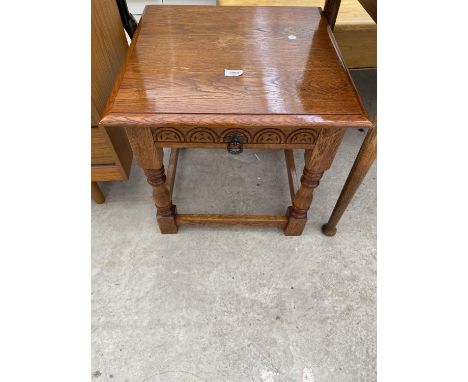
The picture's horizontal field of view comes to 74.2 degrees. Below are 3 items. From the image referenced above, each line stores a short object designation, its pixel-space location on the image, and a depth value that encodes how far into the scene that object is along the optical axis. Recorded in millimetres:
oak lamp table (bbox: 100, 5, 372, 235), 625
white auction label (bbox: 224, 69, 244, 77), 705
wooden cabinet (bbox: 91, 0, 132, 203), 788
